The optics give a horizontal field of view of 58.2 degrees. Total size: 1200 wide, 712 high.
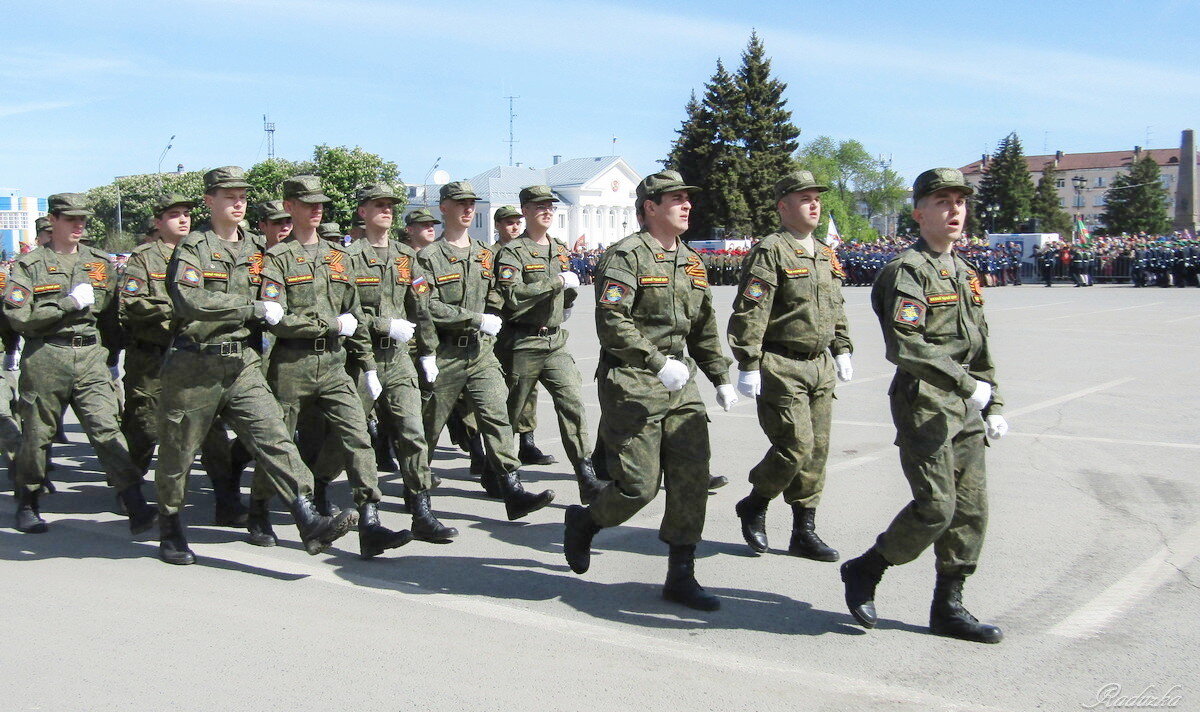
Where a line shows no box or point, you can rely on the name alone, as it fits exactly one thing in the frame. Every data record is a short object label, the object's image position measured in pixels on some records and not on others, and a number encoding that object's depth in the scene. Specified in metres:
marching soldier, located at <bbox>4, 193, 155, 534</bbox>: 6.54
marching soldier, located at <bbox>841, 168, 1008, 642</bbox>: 4.37
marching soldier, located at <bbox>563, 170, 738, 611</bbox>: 4.96
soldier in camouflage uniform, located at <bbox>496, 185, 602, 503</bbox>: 7.24
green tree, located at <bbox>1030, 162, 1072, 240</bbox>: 91.62
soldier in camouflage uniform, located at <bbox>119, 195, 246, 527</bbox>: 6.77
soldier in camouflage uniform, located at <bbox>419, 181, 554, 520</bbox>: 6.75
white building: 107.50
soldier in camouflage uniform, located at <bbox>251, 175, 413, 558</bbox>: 5.93
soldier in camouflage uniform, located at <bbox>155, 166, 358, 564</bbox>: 5.60
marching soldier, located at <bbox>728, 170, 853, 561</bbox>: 5.54
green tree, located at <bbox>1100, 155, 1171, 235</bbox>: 89.88
